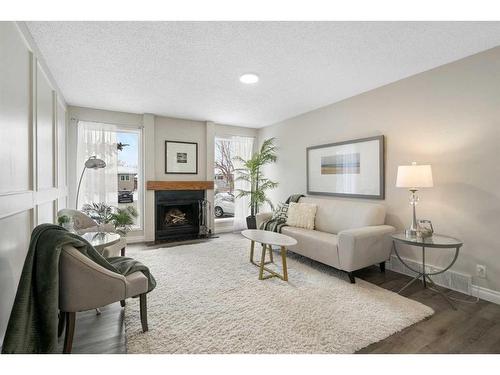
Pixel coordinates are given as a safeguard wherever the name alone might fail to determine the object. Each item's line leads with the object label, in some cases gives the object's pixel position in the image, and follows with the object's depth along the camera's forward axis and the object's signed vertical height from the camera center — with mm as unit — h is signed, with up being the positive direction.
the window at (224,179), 5699 +169
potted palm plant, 5168 +183
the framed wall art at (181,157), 4922 +598
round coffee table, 2779 -638
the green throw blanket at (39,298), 1354 -644
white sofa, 2725 -646
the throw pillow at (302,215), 3760 -460
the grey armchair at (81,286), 1511 -646
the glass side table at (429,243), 2250 -538
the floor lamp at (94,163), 3331 +321
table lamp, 2441 +89
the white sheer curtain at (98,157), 4230 +463
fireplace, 4816 -568
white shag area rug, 1698 -1088
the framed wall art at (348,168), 3334 +272
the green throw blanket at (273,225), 3815 -625
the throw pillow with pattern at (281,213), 4091 -464
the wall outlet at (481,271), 2367 -834
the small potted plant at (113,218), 3246 -434
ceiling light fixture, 2898 +1324
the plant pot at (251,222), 5004 -739
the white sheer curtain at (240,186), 5621 +3
